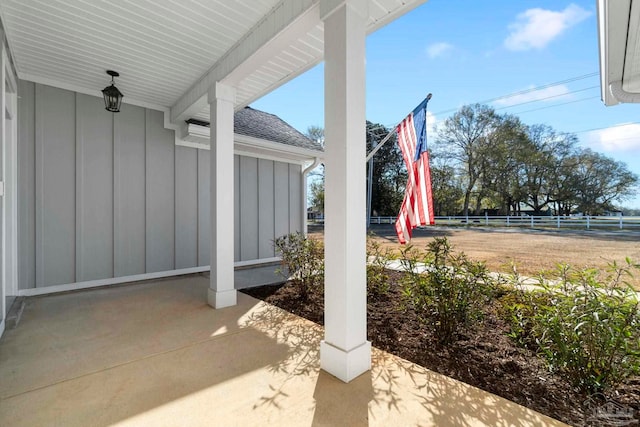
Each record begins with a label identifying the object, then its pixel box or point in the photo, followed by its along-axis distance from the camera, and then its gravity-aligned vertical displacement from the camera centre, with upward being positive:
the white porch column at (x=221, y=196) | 3.43 +0.26
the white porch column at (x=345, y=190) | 1.90 +0.18
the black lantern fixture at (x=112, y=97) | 3.56 +1.59
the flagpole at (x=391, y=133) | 3.65 +1.33
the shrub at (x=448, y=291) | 2.31 -0.68
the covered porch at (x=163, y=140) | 1.96 +1.09
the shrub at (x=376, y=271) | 3.75 -0.81
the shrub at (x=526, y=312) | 2.12 -0.84
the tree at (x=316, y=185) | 20.90 +2.35
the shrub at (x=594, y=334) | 1.58 -0.74
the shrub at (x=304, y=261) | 3.85 -0.67
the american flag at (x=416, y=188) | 2.84 +0.28
